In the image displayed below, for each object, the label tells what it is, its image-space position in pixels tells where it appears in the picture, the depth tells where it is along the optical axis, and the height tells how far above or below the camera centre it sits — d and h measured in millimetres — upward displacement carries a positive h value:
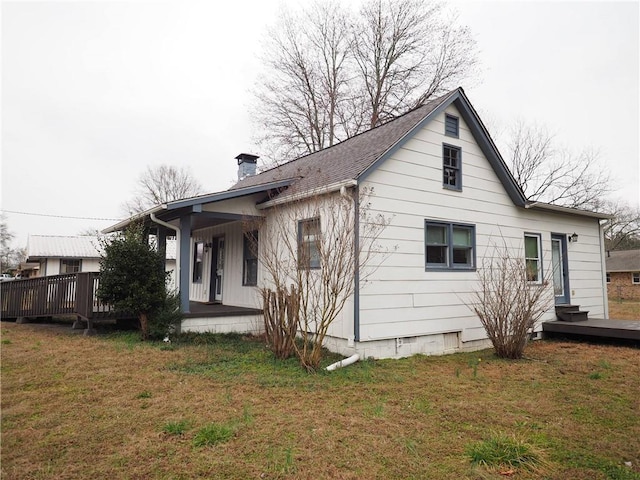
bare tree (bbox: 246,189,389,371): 6465 +443
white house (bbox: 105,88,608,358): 7496 +1421
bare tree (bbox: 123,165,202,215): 35031 +8757
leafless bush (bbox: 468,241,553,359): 7488 -480
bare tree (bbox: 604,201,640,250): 37412 +5637
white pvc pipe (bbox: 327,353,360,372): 6387 -1293
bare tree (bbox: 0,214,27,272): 41562 +3470
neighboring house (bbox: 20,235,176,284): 25750 +1880
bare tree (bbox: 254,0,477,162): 20703 +11717
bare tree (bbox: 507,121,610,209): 23641 +7124
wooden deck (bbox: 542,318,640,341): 8700 -956
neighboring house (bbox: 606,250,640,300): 29797 +1006
